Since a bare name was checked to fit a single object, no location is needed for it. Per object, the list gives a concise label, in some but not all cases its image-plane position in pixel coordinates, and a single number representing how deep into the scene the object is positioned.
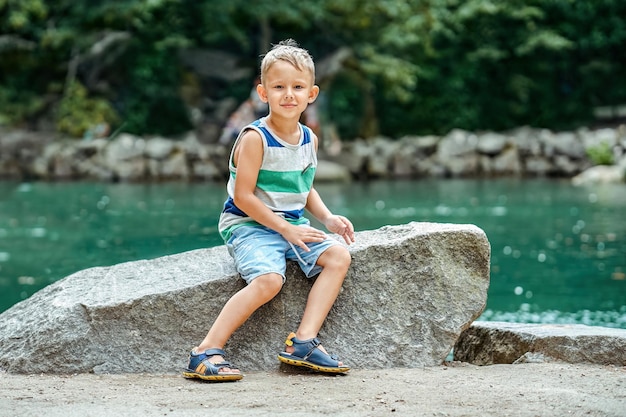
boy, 3.22
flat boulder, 3.45
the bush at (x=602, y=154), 17.06
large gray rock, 3.35
